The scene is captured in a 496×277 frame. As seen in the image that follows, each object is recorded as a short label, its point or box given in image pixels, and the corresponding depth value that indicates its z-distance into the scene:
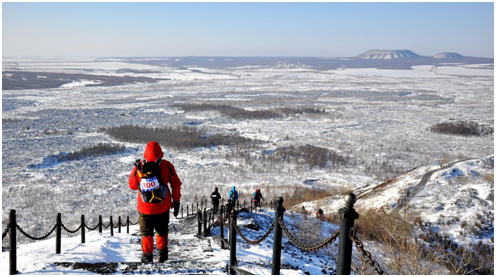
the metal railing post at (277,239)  4.37
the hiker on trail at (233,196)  9.95
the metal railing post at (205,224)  8.45
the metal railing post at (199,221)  8.70
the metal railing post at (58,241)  5.75
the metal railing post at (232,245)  5.38
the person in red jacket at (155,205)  4.87
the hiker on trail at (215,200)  9.69
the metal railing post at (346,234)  3.16
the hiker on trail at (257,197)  12.34
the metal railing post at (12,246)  4.59
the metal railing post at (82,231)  7.06
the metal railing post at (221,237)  7.45
